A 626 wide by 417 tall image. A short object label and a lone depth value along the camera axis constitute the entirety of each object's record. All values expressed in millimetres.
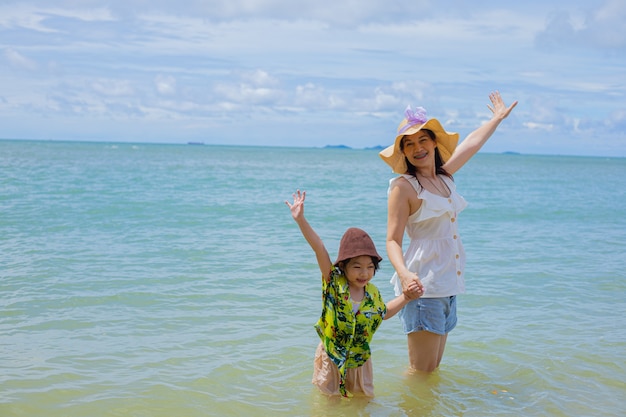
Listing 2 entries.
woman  4438
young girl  4121
